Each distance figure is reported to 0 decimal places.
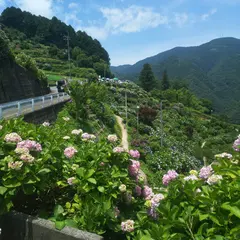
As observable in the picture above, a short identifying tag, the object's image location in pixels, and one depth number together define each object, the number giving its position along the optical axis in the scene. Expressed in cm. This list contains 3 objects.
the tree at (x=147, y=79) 9038
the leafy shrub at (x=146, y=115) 3612
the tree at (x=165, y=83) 9956
